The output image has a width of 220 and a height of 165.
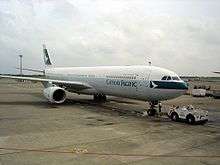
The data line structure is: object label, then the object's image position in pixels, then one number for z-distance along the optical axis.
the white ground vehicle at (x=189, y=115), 17.33
